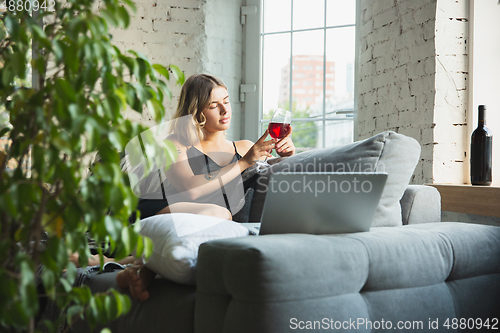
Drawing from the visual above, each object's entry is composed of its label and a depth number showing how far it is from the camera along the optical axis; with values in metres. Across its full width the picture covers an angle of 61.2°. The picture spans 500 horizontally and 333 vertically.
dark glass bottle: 1.94
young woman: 1.56
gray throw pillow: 1.32
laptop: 0.97
